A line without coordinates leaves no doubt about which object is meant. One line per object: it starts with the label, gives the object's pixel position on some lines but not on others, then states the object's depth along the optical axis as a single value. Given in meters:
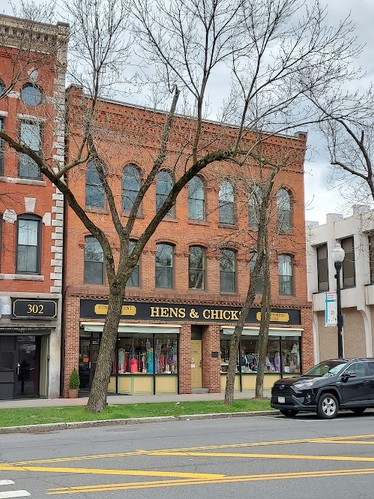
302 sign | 24.48
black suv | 18.25
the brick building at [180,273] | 26.27
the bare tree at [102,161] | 18.20
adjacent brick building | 24.70
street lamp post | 22.12
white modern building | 36.81
